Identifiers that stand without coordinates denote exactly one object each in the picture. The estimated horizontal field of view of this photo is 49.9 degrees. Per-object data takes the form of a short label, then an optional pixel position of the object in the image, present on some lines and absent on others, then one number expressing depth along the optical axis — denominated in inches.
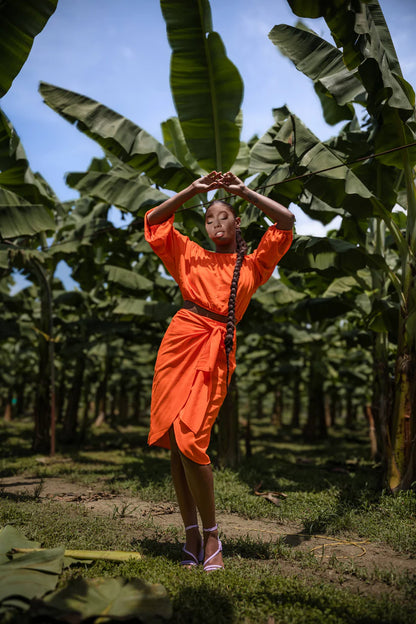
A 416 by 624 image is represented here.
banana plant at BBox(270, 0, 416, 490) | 169.2
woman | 108.4
